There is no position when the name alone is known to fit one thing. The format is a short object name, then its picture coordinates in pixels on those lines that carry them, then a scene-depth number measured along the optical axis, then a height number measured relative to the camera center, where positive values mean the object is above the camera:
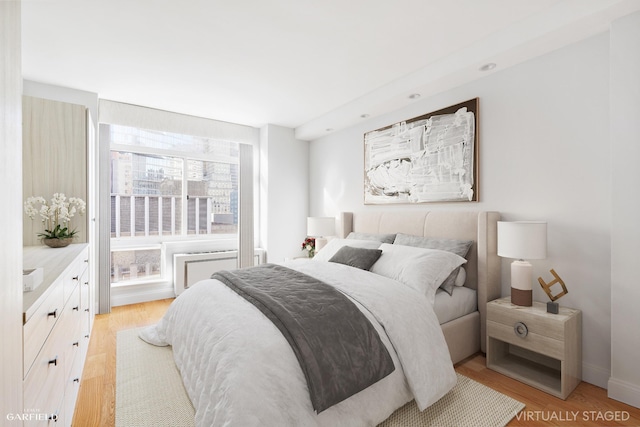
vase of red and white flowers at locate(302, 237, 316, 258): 4.41 -0.50
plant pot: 2.59 -0.27
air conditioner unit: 4.21 -0.77
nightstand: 2.02 -0.92
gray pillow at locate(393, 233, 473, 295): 2.56 -0.31
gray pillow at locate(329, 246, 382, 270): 2.85 -0.43
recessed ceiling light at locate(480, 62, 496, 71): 2.57 +1.25
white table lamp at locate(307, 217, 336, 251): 4.25 -0.22
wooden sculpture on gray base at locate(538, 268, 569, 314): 2.14 -0.59
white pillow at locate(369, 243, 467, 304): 2.37 -0.45
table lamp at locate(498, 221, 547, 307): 2.15 -0.26
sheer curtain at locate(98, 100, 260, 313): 3.76 +0.91
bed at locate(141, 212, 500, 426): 1.41 -0.78
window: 4.19 +0.28
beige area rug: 1.79 -1.23
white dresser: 1.11 -0.59
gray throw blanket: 1.49 -0.68
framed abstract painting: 2.90 +0.58
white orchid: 2.62 +0.00
